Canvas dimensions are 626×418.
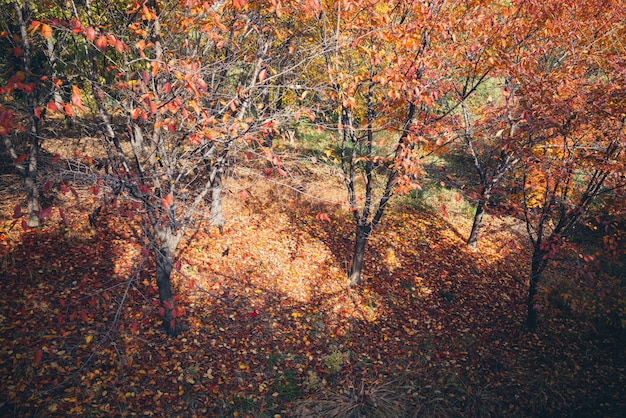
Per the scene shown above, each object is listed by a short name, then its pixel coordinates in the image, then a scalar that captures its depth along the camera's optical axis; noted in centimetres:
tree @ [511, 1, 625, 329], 646
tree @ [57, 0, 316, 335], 462
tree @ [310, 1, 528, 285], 621
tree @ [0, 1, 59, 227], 707
